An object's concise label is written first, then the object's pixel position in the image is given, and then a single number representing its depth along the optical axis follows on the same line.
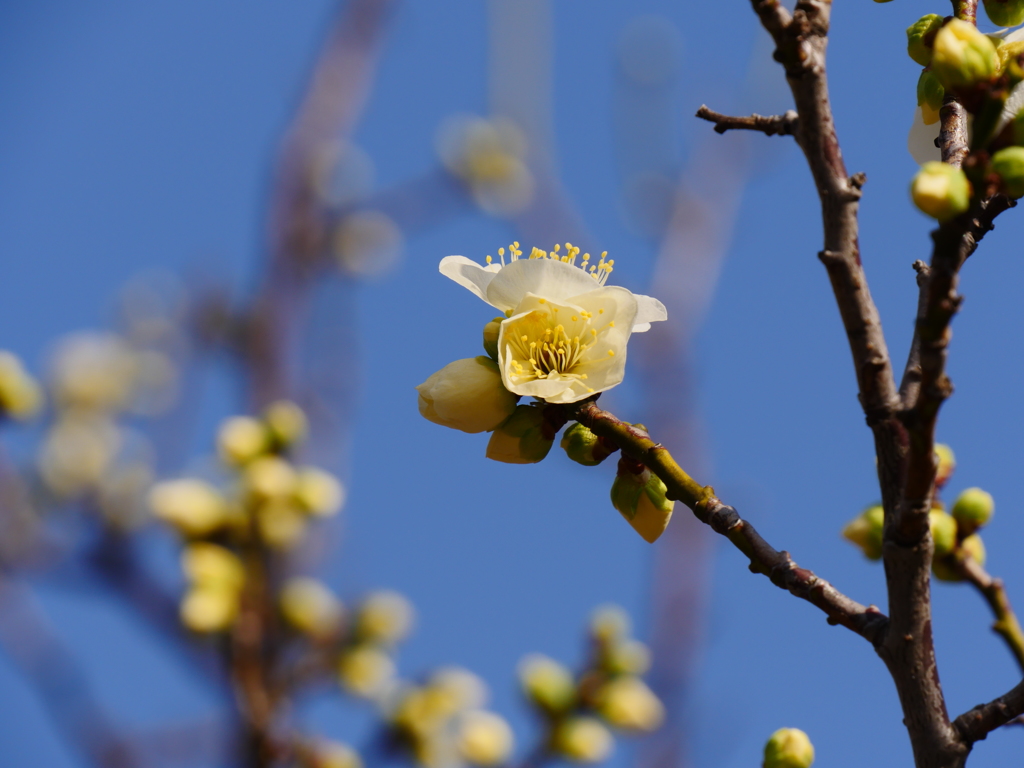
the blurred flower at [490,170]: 8.60
